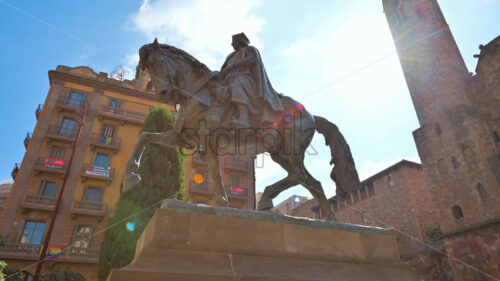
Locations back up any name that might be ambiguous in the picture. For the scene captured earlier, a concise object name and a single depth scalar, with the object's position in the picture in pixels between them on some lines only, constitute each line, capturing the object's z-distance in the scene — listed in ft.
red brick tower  71.72
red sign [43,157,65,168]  74.59
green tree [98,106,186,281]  46.21
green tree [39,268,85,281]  49.76
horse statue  14.60
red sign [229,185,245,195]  85.05
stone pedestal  9.01
